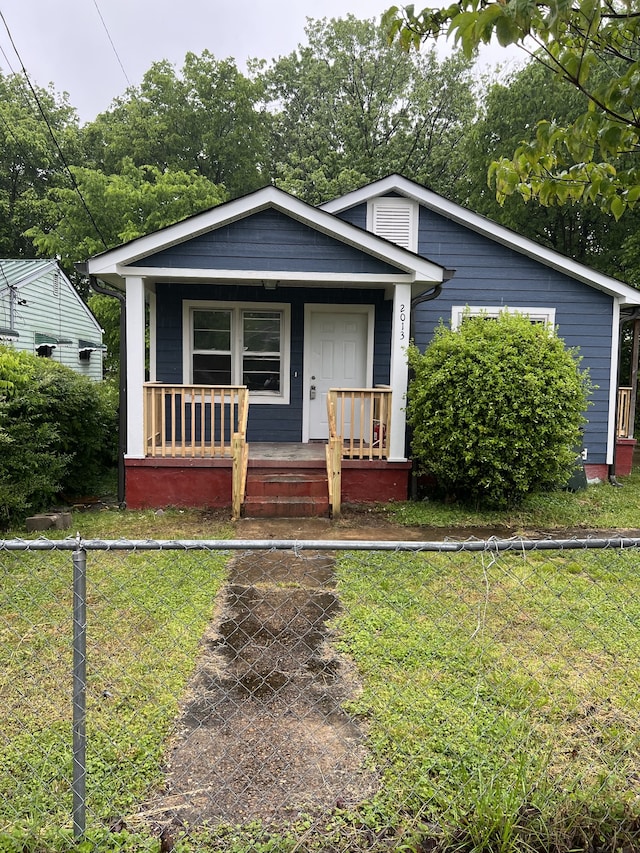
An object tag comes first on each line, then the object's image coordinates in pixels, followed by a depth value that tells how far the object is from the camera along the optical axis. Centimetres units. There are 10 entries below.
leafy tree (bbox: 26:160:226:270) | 1641
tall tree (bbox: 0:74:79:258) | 2728
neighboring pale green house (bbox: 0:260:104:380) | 1462
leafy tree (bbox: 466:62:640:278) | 1809
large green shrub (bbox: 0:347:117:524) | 643
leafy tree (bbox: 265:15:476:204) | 2619
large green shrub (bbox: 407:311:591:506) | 696
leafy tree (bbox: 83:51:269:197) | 2586
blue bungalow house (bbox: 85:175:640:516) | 759
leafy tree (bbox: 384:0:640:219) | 186
